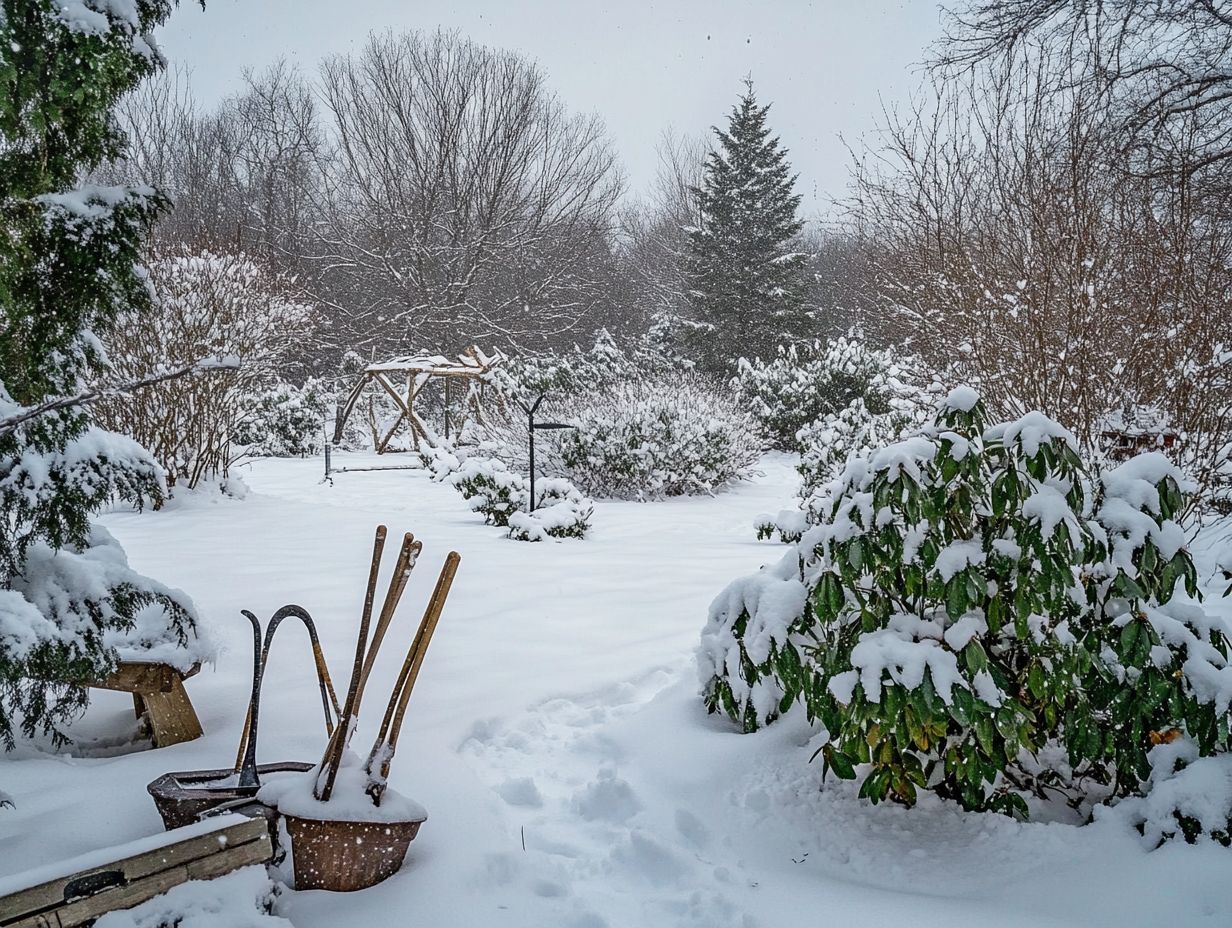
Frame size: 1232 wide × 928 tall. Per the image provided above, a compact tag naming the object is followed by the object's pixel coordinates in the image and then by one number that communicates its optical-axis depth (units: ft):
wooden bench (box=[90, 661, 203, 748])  7.58
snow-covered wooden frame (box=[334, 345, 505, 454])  41.06
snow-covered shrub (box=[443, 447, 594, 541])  21.50
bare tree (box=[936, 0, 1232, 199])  15.53
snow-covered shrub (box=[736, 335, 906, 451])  42.80
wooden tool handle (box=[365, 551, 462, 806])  5.89
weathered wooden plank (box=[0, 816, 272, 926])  4.51
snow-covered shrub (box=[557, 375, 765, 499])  30.22
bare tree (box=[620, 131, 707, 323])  77.92
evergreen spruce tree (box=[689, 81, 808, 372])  61.16
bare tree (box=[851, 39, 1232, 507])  13.19
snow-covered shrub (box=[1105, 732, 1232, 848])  5.79
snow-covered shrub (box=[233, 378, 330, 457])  44.37
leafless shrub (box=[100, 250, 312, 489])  25.49
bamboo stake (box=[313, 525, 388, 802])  5.72
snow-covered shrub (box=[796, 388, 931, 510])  24.21
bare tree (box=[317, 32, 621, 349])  64.08
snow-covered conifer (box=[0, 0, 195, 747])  6.10
